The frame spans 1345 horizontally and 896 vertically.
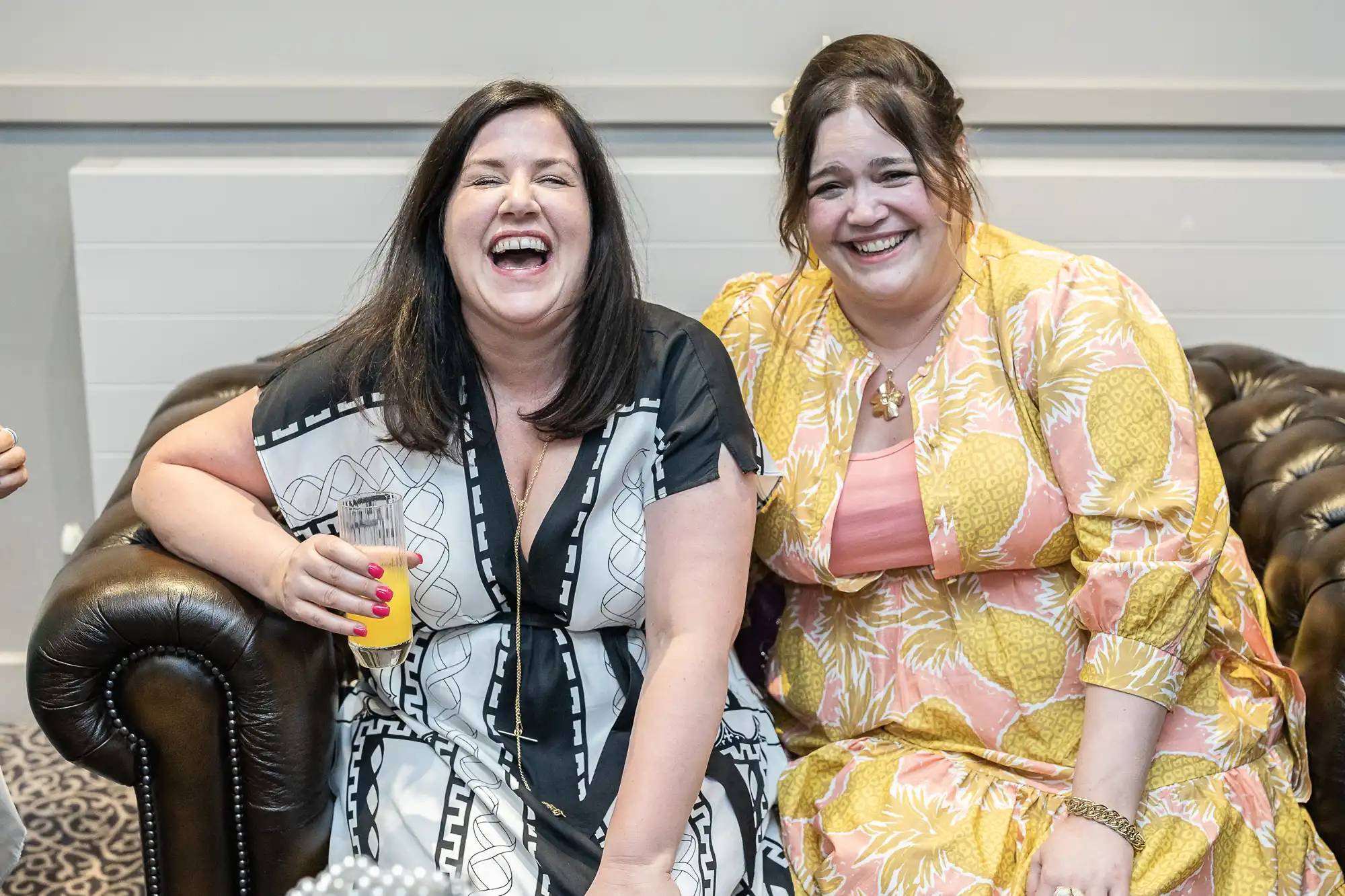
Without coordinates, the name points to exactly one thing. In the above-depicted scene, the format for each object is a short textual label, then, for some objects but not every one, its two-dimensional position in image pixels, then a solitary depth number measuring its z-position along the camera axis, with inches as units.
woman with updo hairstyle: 125.3
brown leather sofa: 125.3
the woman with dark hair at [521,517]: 125.9
